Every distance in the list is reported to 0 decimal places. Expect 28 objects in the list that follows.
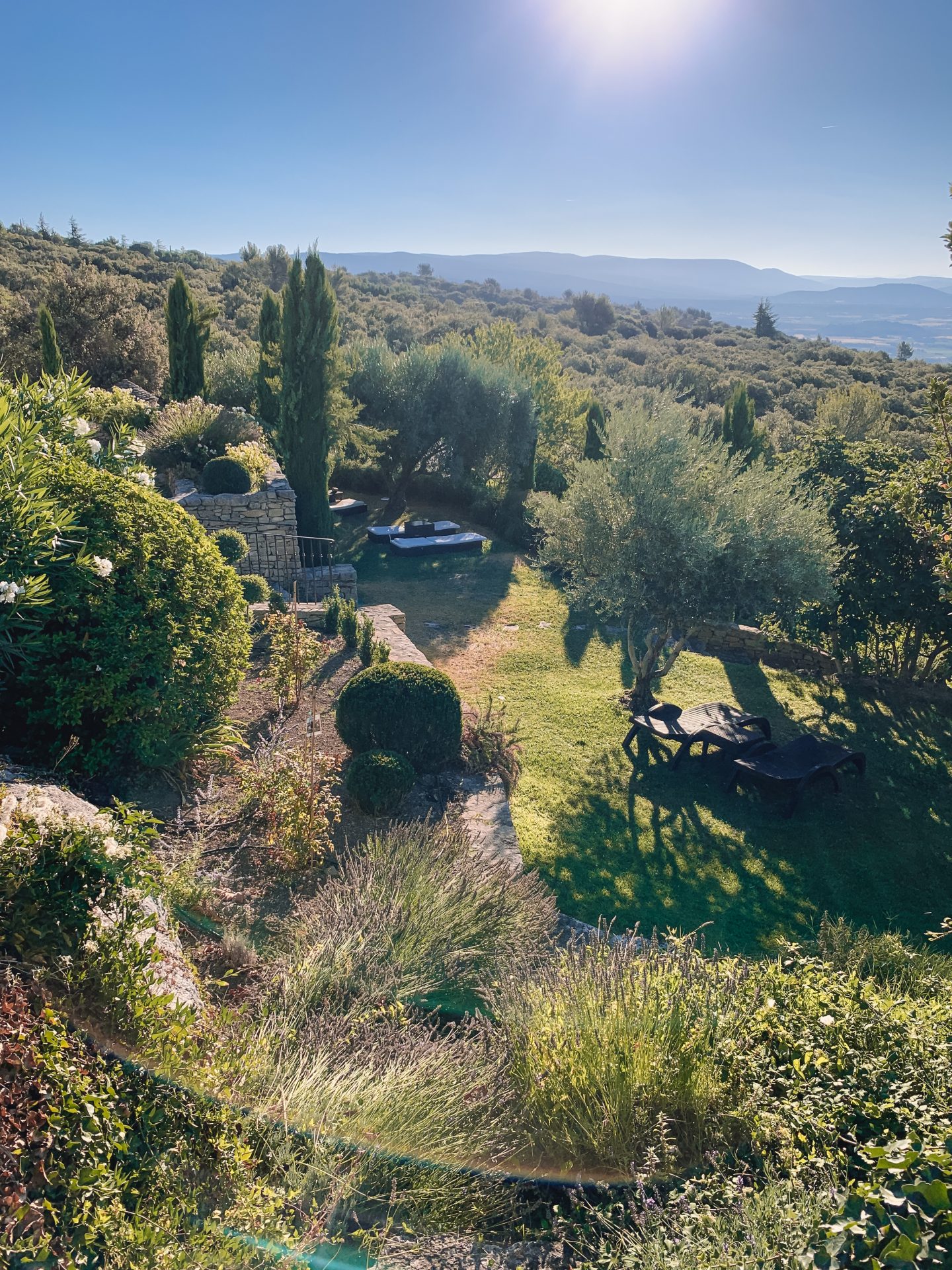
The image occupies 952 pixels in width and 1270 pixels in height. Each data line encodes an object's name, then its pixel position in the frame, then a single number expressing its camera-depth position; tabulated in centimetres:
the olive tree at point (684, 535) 887
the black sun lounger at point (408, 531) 1688
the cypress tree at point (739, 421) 2061
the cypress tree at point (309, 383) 1433
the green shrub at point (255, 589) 1041
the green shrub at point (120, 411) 1421
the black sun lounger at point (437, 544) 1620
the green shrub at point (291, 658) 787
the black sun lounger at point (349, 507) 1819
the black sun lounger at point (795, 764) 800
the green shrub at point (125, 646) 497
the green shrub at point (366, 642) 905
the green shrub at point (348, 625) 981
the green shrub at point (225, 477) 1220
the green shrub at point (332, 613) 1020
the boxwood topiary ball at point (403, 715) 688
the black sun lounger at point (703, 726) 864
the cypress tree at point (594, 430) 2239
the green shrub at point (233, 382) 1944
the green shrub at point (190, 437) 1360
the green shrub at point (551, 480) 2038
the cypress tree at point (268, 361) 1712
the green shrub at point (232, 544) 1085
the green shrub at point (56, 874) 298
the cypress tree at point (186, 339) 1753
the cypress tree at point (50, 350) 1702
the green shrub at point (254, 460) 1318
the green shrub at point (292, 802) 538
